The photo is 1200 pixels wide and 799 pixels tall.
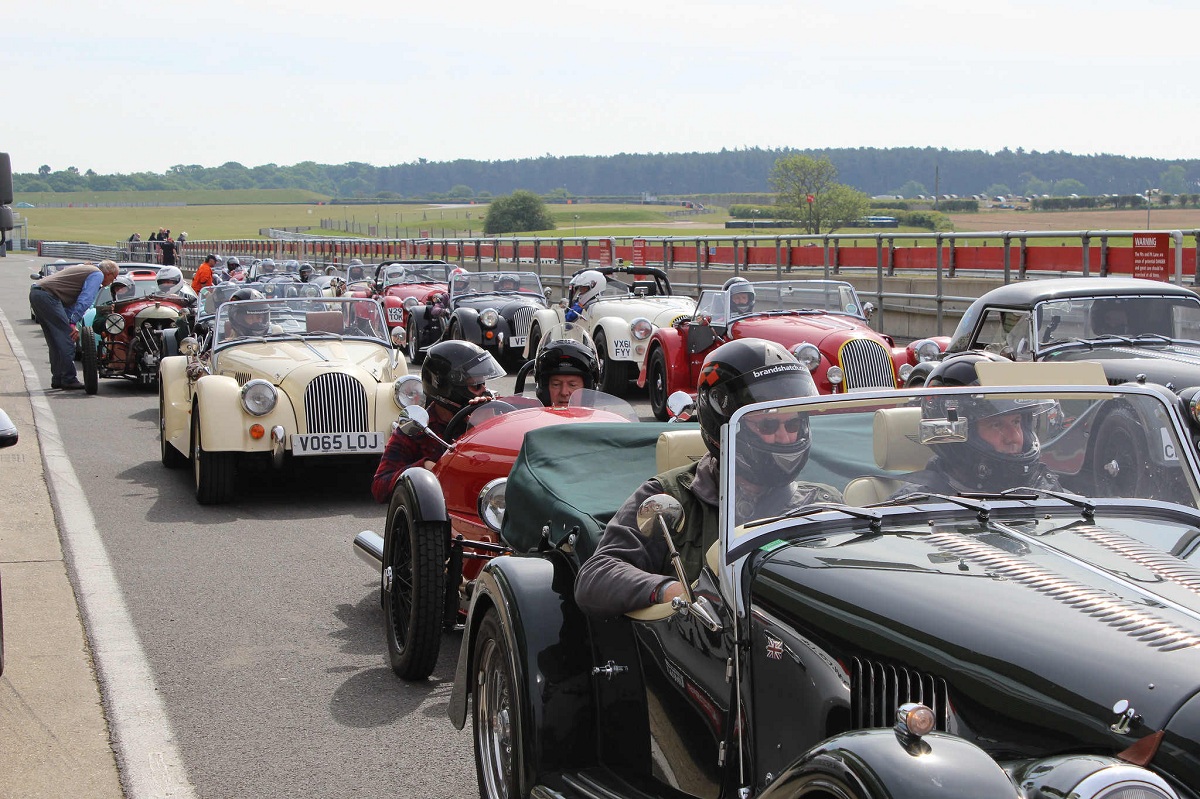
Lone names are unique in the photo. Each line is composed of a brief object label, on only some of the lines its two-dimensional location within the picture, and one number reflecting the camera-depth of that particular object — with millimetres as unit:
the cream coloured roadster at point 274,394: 10422
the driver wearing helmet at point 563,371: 7977
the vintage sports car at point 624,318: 18062
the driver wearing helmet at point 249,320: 12281
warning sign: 15383
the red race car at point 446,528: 5727
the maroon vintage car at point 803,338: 14141
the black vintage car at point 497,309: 21469
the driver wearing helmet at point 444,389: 7344
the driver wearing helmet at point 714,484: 3549
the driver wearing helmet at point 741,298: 15820
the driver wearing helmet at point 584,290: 19188
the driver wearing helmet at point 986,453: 3576
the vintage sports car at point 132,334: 19172
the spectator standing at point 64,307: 19203
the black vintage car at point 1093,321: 10703
